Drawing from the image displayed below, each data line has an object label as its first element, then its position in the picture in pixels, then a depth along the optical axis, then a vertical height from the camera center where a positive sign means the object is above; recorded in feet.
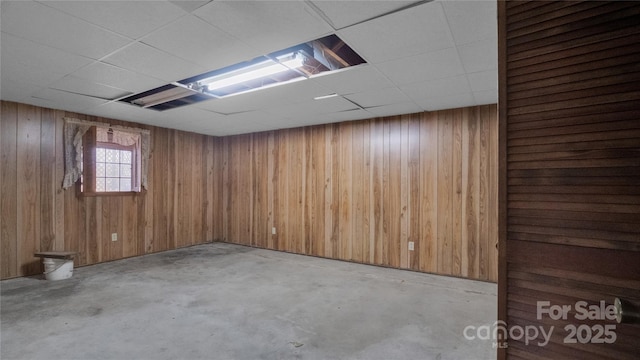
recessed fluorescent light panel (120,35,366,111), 7.68 +3.30
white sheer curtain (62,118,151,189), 13.08 +1.68
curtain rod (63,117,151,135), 13.20 +2.72
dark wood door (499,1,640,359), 2.61 +0.15
